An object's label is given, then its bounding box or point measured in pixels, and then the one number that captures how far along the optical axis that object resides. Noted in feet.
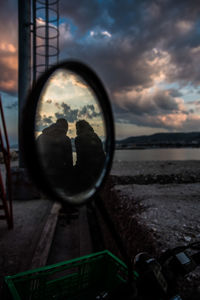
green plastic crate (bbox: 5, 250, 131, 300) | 5.22
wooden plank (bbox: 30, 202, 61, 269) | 8.57
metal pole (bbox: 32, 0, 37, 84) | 19.81
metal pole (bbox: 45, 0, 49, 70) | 20.18
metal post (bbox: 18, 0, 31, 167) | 18.74
